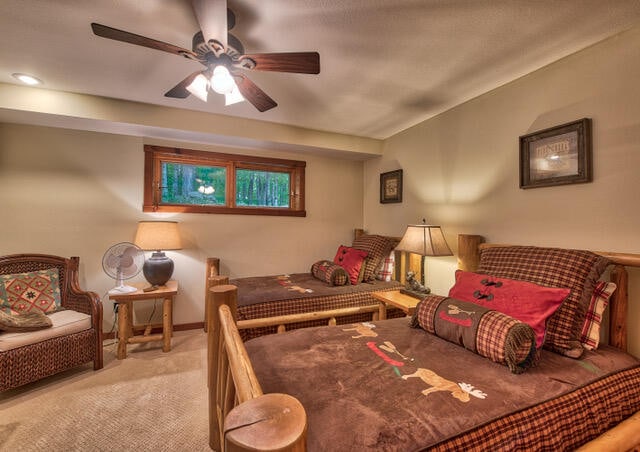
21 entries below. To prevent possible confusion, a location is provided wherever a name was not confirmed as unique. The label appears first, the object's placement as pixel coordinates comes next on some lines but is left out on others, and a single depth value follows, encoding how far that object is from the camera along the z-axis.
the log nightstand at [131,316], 2.59
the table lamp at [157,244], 2.81
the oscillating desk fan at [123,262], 2.67
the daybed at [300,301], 2.16
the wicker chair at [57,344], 1.96
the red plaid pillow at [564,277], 1.38
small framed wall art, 3.40
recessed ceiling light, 2.16
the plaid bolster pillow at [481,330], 1.20
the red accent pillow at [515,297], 1.32
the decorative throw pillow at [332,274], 2.76
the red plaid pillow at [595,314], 1.44
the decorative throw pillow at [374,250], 3.07
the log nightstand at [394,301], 2.16
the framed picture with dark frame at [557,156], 1.72
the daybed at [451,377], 0.84
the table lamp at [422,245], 2.37
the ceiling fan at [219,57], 1.29
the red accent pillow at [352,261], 2.91
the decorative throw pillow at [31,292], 2.31
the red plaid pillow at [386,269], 3.16
